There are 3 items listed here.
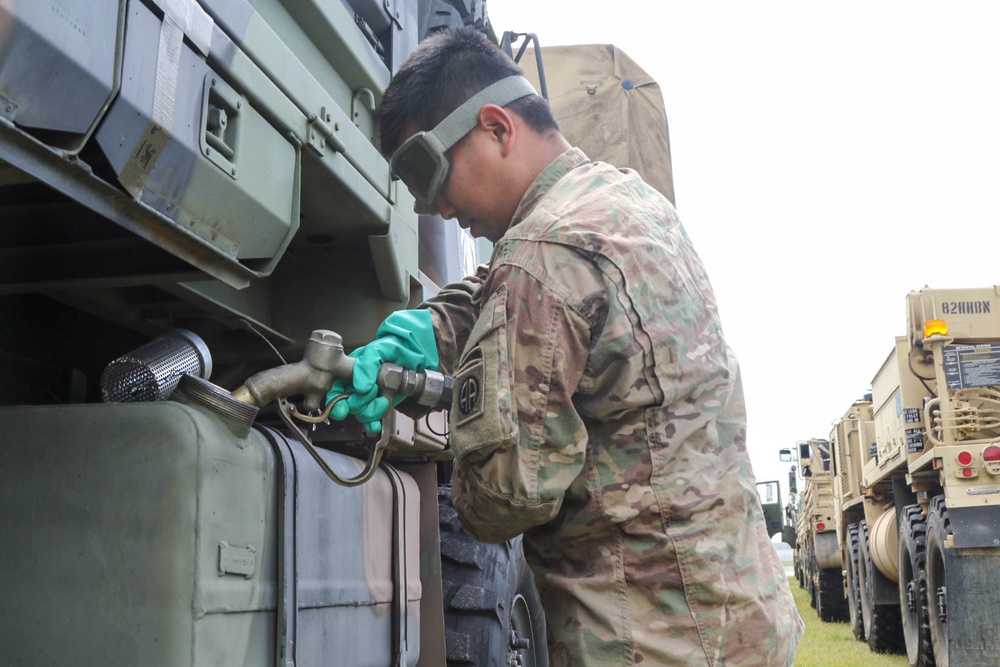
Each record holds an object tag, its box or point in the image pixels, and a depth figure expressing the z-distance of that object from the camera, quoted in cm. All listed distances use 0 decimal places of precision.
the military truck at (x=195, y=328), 154
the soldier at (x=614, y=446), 177
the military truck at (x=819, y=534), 1520
